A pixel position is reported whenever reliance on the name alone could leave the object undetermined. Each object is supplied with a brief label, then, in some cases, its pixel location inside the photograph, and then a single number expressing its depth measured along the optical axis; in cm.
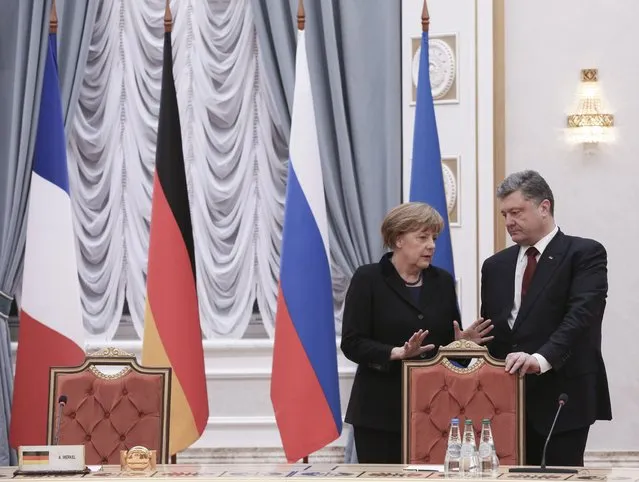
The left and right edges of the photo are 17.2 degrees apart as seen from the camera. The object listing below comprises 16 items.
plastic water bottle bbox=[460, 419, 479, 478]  652
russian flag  1005
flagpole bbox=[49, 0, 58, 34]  1099
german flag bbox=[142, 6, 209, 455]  1029
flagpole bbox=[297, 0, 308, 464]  1058
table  639
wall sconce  1199
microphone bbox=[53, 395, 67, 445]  709
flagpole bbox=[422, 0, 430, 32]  1097
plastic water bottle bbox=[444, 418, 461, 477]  663
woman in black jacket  841
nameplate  669
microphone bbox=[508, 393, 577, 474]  664
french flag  1077
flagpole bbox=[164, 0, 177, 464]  1052
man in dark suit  816
